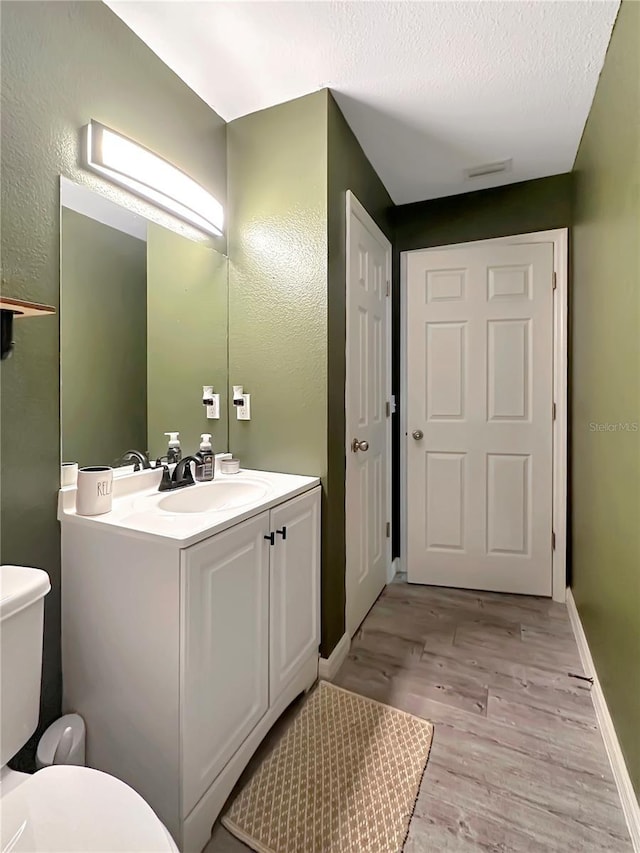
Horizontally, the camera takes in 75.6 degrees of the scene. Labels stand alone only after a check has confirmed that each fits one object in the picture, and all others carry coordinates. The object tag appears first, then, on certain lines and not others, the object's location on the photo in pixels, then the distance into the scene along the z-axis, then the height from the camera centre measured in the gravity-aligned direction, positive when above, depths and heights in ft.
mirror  4.15 +1.12
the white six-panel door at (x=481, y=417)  7.84 +0.12
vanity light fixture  4.16 +2.82
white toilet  2.25 -2.25
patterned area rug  3.57 -3.53
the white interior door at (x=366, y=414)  6.34 +0.15
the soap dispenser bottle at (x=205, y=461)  5.36 -0.51
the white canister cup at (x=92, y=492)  3.84 -0.64
